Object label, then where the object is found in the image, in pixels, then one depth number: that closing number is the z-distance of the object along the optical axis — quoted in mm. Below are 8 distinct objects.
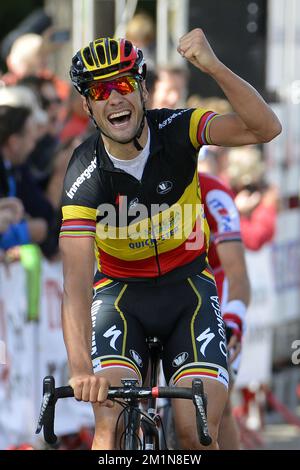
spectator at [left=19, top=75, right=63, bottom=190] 10211
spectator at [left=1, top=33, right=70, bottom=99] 11328
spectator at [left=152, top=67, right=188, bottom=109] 10695
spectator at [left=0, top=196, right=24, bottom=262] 8930
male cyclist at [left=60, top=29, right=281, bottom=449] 5973
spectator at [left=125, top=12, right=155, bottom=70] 12359
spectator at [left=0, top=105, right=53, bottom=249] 9367
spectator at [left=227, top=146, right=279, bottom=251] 11953
